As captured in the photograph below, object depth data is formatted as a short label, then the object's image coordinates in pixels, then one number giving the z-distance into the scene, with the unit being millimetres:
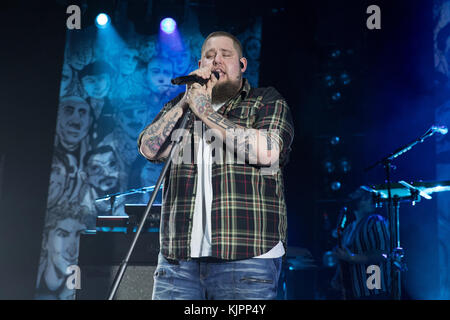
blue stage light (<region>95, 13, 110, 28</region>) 4973
